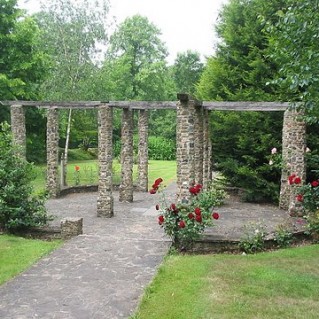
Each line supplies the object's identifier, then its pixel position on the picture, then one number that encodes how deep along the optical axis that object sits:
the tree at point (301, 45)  5.96
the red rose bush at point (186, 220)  9.45
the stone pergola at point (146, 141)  11.02
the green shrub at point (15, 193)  10.89
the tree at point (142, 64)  38.38
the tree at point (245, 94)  16.48
